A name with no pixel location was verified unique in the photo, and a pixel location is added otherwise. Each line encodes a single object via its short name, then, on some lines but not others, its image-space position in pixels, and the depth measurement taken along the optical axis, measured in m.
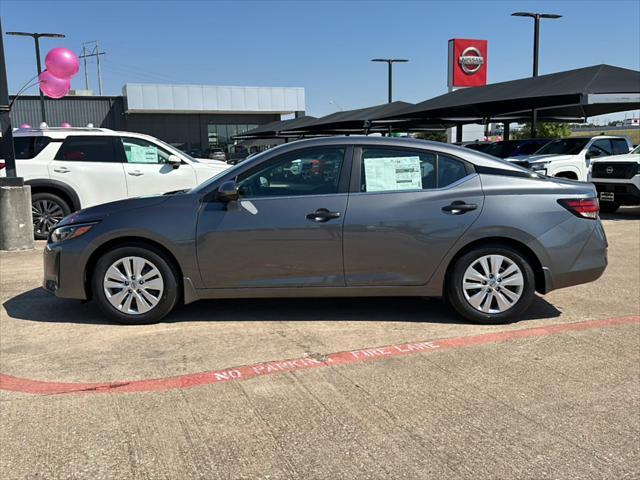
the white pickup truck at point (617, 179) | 12.30
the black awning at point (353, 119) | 27.12
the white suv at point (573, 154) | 13.38
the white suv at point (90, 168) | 9.38
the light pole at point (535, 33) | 20.80
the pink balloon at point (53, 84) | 14.80
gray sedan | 4.70
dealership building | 44.47
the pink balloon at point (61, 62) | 13.43
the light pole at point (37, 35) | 24.80
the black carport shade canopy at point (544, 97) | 14.51
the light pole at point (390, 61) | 33.84
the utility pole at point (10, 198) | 8.26
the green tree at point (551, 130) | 43.16
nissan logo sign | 38.94
